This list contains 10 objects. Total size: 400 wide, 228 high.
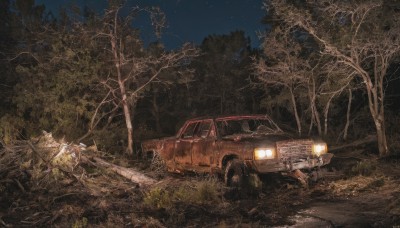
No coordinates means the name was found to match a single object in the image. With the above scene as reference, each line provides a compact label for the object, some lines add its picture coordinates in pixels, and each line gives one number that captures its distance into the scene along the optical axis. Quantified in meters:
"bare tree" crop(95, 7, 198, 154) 17.64
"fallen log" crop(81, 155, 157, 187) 10.35
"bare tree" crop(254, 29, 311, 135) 20.94
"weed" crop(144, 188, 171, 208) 8.30
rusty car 9.09
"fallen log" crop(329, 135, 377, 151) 17.72
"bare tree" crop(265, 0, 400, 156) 14.45
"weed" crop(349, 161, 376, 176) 10.52
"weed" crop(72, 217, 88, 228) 6.69
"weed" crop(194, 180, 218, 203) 8.59
